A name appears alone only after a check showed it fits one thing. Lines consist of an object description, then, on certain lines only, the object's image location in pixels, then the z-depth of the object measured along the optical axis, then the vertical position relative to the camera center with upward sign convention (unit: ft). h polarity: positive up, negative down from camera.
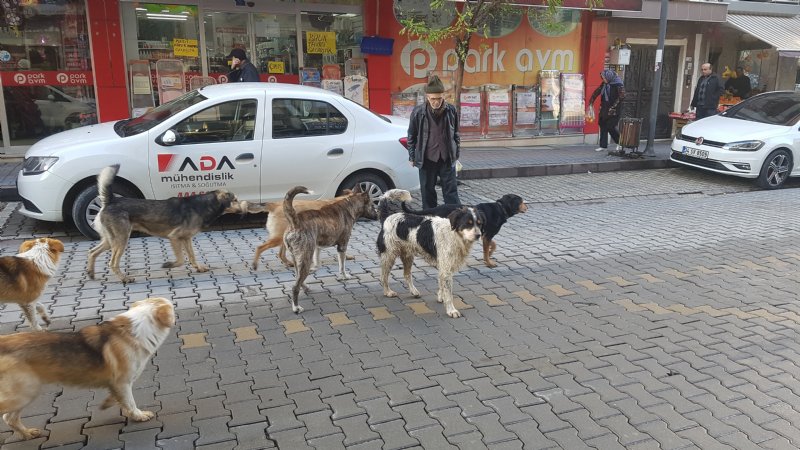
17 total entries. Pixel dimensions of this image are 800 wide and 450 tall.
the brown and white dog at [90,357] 10.10 -4.56
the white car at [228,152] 22.82 -2.30
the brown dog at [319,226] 16.87 -3.82
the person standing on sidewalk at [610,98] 43.93 -0.14
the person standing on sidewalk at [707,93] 44.62 +0.26
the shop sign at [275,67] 41.93 +1.85
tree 33.73 +3.90
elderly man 23.82 -1.69
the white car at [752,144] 36.06 -2.84
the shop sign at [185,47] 39.19 +2.96
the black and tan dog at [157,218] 18.48 -3.87
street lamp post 41.22 +1.35
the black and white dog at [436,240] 16.44 -4.08
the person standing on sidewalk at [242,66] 34.78 +1.58
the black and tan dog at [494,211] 19.98 -3.79
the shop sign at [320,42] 42.60 +3.65
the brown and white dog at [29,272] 14.06 -4.18
